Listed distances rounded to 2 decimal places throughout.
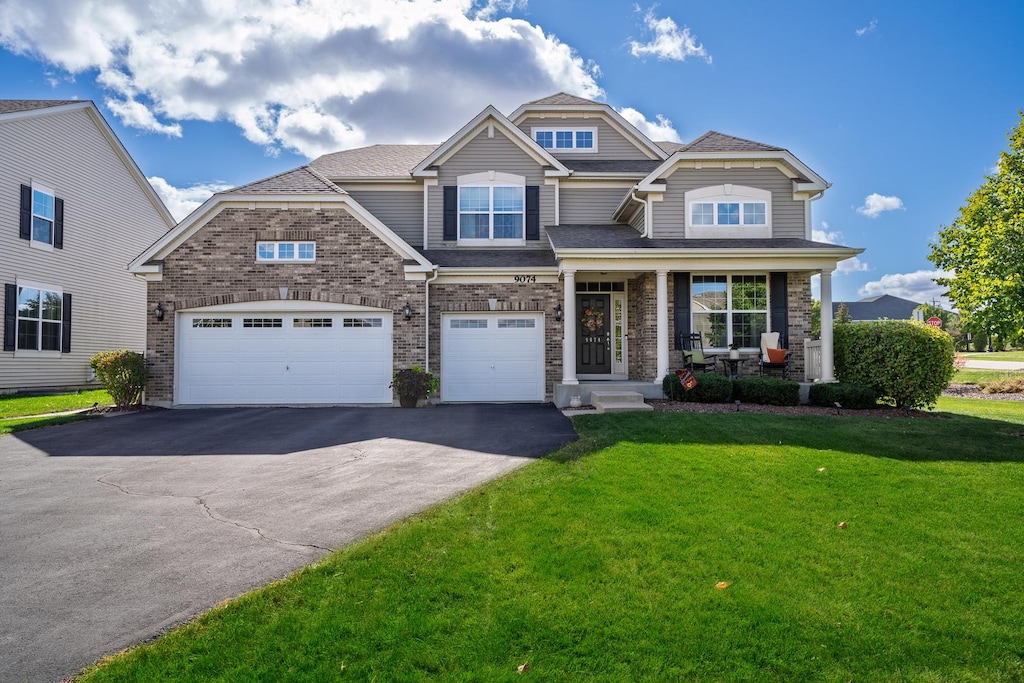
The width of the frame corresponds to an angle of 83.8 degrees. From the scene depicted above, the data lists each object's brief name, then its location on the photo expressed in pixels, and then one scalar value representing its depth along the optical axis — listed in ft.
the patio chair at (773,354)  43.24
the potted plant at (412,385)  41.88
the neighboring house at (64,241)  50.88
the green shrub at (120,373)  41.50
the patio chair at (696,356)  43.45
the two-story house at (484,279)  43.47
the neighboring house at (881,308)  235.61
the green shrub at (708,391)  39.37
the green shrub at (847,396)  38.81
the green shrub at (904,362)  38.34
